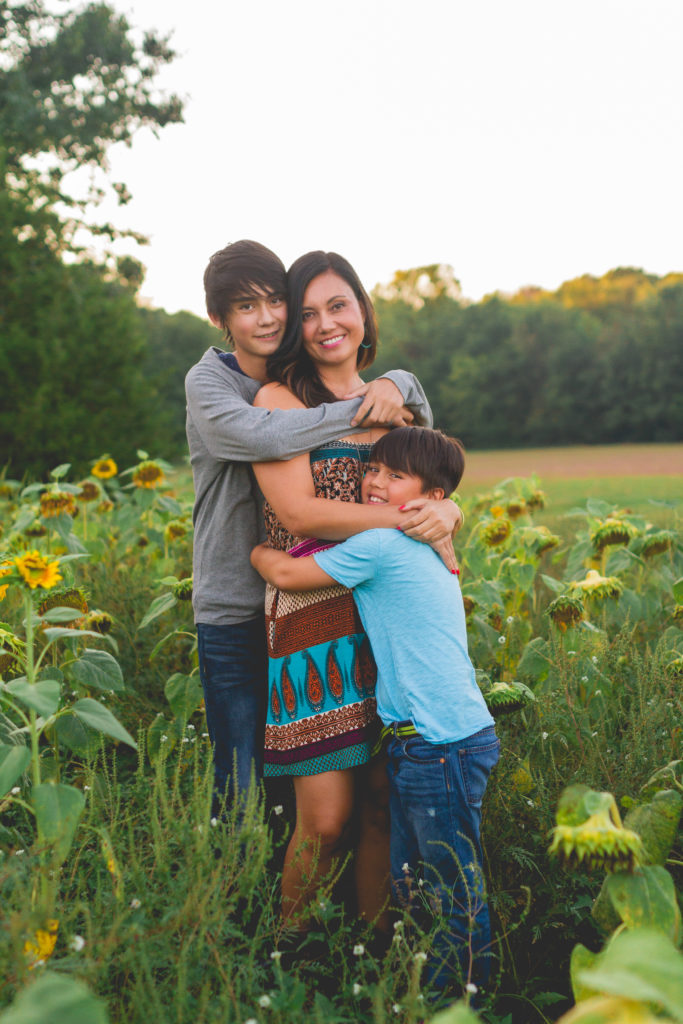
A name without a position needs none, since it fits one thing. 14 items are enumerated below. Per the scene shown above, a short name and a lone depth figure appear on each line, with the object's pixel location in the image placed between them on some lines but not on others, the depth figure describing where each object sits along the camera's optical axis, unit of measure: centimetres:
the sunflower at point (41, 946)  136
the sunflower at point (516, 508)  400
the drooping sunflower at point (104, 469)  435
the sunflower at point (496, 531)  334
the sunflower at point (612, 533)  312
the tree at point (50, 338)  1109
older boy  235
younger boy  190
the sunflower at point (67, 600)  237
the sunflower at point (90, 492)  430
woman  211
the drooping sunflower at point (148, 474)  404
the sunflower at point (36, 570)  182
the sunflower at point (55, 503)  339
